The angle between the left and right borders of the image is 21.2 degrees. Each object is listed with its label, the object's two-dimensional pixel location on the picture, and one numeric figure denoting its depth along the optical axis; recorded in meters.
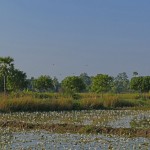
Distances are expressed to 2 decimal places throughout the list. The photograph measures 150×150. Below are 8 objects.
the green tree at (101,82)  48.72
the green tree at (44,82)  52.72
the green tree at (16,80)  44.80
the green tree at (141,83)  51.88
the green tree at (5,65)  41.75
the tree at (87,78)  126.94
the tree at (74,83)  50.72
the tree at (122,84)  95.12
